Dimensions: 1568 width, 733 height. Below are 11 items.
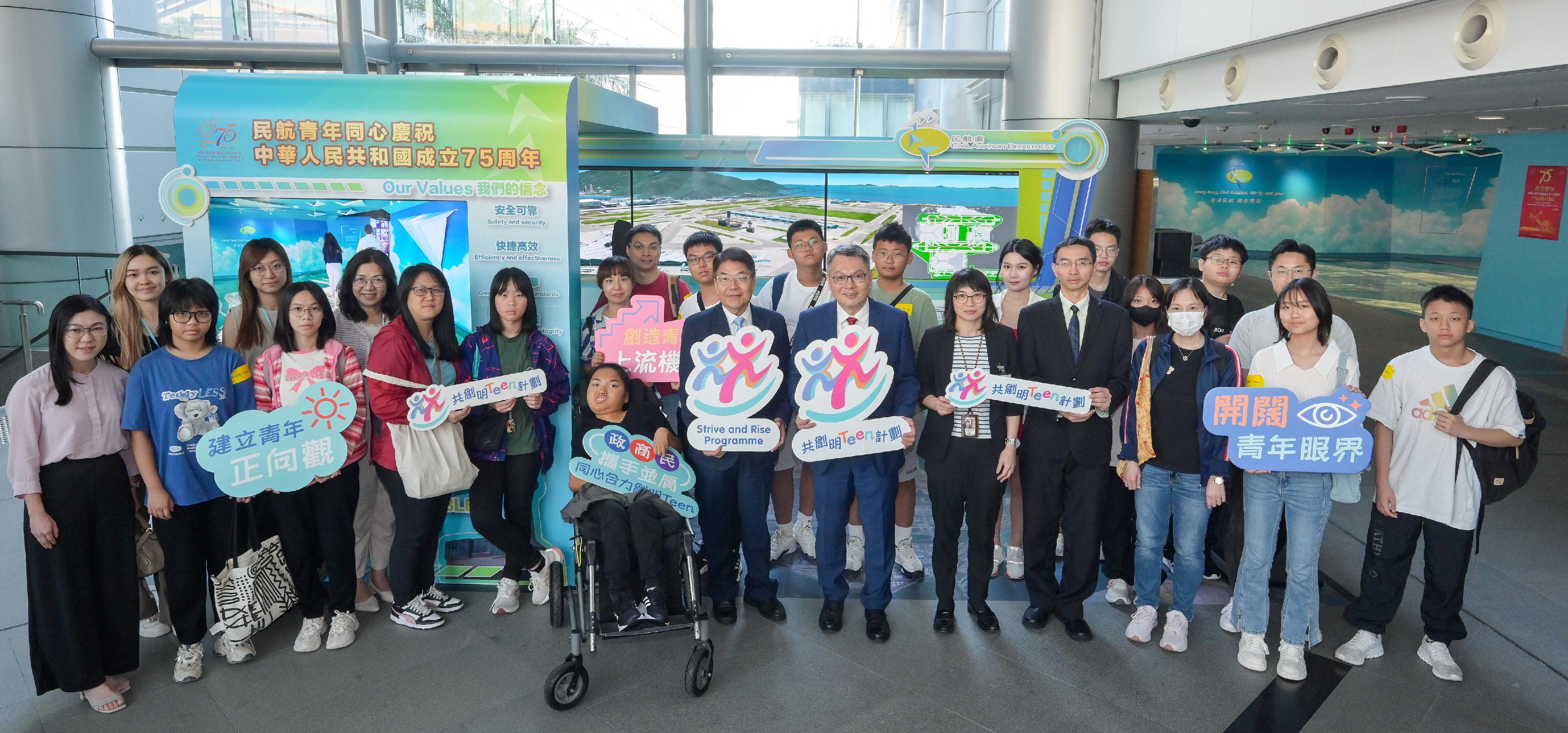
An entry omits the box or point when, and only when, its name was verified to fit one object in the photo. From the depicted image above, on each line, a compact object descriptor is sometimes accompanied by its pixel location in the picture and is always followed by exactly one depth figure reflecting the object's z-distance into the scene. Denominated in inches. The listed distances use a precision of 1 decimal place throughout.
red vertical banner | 455.5
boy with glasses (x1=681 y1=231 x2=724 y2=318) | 175.3
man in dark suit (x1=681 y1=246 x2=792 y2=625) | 160.2
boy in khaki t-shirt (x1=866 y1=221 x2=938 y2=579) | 182.2
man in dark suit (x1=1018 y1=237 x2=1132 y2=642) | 154.6
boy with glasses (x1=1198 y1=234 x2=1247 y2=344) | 173.3
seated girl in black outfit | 150.3
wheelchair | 141.4
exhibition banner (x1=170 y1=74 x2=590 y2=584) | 165.9
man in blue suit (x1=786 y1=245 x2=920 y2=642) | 155.6
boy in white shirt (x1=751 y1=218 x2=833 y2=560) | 183.9
